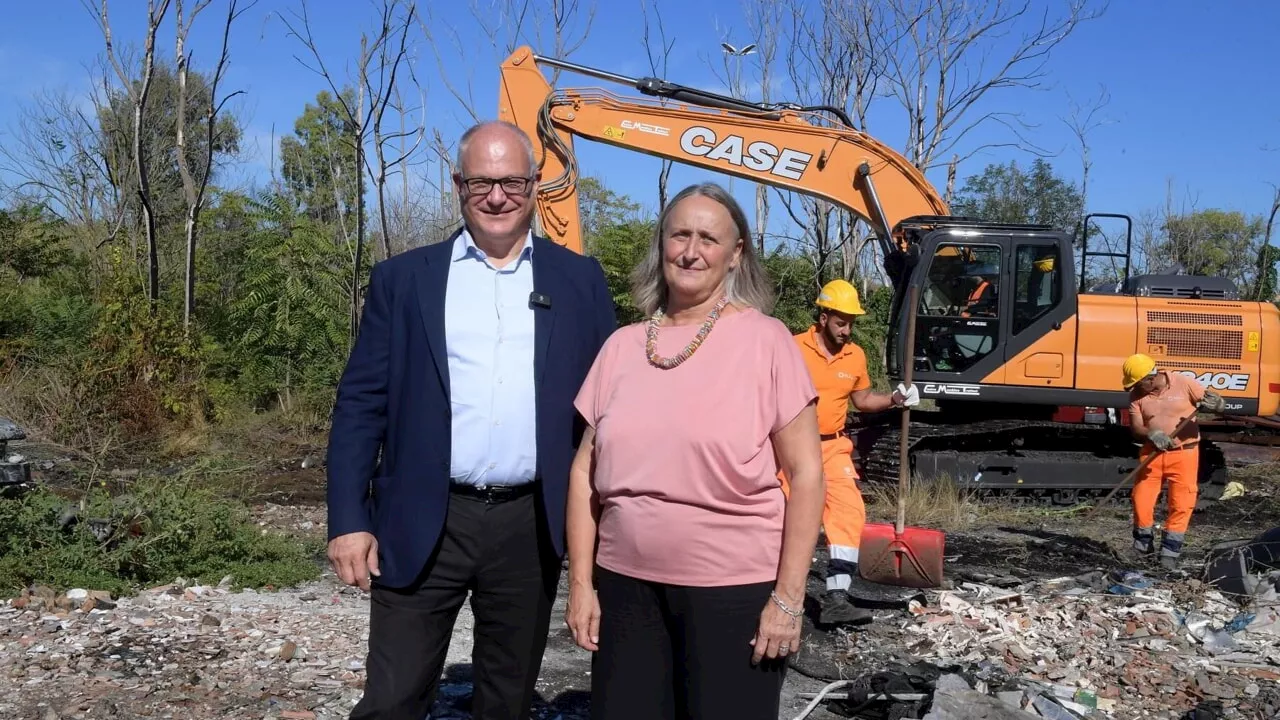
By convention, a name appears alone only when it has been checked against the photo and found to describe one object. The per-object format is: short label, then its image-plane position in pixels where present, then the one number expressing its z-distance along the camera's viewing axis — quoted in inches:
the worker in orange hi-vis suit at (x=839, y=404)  242.7
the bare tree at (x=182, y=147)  538.9
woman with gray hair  97.9
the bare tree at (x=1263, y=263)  774.1
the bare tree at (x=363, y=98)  529.3
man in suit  109.4
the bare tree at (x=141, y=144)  522.0
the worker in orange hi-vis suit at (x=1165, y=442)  292.2
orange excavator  365.7
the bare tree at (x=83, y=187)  863.1
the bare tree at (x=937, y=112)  718.5
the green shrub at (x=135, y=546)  222.7
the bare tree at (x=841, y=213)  690.8
